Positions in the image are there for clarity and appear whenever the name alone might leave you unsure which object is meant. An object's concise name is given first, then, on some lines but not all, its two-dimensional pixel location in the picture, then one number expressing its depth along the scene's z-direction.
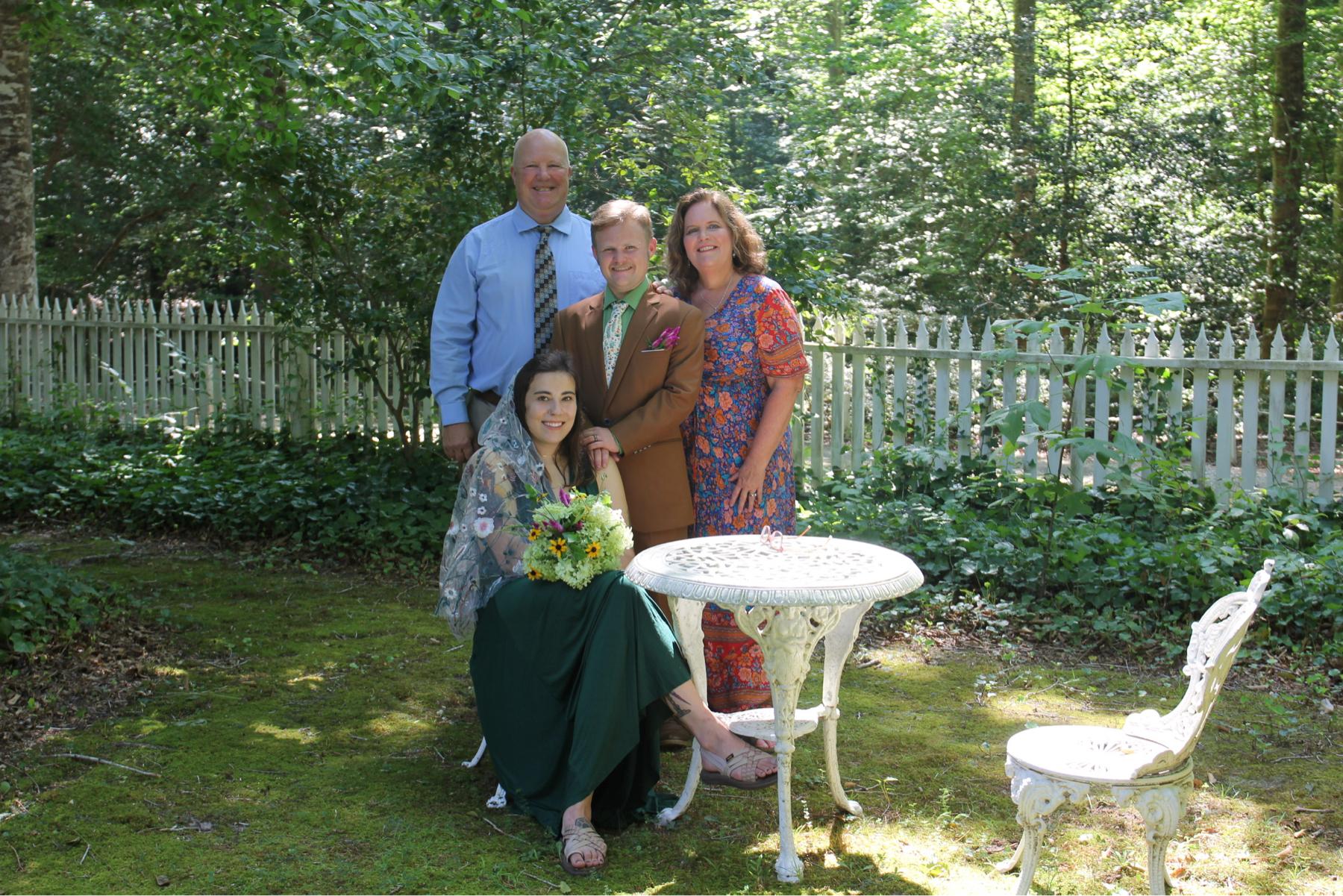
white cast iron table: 2.64
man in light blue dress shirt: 3.94
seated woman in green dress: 2.94
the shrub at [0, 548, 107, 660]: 4.21
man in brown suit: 3.43
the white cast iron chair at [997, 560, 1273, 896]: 2.36
